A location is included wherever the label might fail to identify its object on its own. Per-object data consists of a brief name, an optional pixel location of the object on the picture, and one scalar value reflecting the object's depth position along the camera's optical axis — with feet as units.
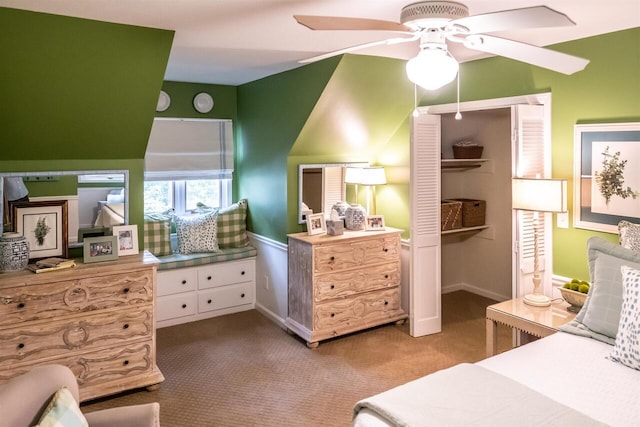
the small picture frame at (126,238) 11.58
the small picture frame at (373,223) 14.89
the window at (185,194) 16.71
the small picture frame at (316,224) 14.32
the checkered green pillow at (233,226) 16.67
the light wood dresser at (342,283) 13.50
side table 9.61
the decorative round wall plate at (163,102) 16.01
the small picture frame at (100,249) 10.87
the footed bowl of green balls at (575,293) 9.85
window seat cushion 15.05
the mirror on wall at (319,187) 15.03
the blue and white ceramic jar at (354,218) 14.84
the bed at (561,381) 6.12
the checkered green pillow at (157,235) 15.38
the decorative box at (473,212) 16.87
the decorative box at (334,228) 14.08
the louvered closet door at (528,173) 11.23
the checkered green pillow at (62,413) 5.19
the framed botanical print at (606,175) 9.93
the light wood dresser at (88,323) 9.60
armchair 5.21
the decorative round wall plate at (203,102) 16.61
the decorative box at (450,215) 16.15
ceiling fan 5.75
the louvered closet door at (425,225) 13.71
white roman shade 16.19
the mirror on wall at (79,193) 10.98
